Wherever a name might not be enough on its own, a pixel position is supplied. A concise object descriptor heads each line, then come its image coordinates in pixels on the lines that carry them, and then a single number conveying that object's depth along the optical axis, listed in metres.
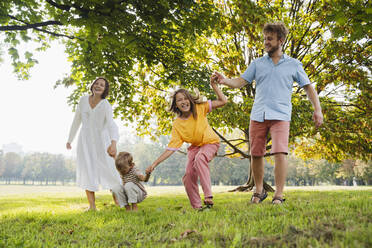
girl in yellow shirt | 4.38
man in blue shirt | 4.17
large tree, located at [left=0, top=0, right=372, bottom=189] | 6.73
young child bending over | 4.64
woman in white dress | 5.09
